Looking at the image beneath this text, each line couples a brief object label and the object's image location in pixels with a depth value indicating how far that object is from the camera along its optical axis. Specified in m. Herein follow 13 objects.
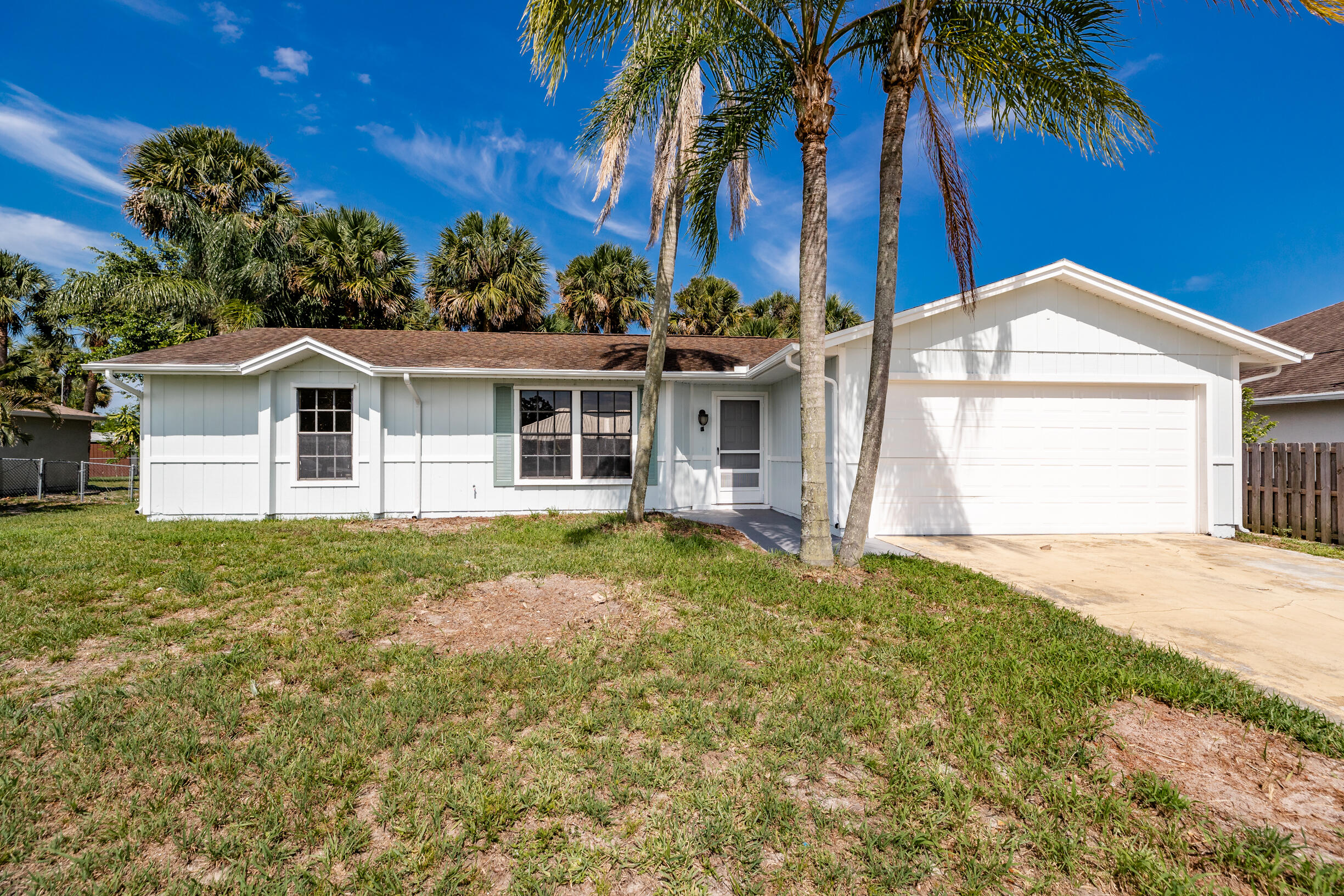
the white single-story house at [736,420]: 8.06
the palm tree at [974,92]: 5.33
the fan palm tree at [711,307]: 23.19
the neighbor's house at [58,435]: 15.76
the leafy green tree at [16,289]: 22.29
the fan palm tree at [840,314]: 22.64
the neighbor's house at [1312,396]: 10.01
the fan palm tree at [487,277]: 18.69
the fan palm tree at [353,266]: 17.55
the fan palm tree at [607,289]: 20.92
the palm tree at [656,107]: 4.69
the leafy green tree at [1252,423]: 9.47
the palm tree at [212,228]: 16.81
